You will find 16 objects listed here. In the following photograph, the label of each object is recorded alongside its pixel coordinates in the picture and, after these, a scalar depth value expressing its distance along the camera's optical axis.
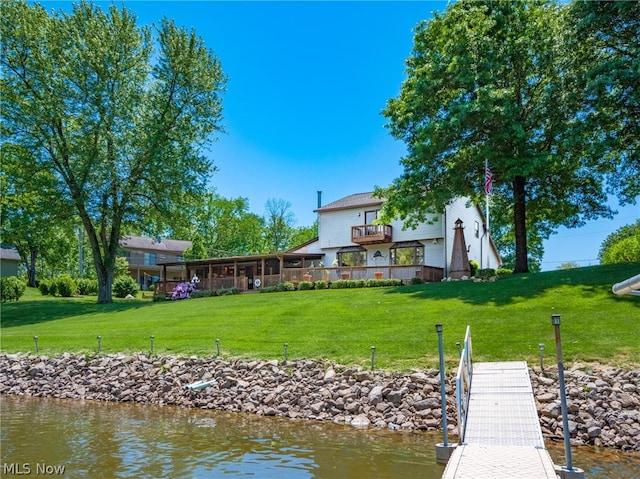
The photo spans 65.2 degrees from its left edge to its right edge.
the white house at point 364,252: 28.80
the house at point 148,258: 58.47
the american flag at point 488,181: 22.30
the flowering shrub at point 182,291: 31.86
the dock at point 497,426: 6.18
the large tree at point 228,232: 61.41
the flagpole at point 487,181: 22.30
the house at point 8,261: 44.81
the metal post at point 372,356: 12.57
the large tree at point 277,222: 63.61
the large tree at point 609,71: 18.59
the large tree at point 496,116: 21.47
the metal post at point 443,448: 7.25
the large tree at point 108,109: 27.97
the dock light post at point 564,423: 6.03
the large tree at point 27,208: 27.27
